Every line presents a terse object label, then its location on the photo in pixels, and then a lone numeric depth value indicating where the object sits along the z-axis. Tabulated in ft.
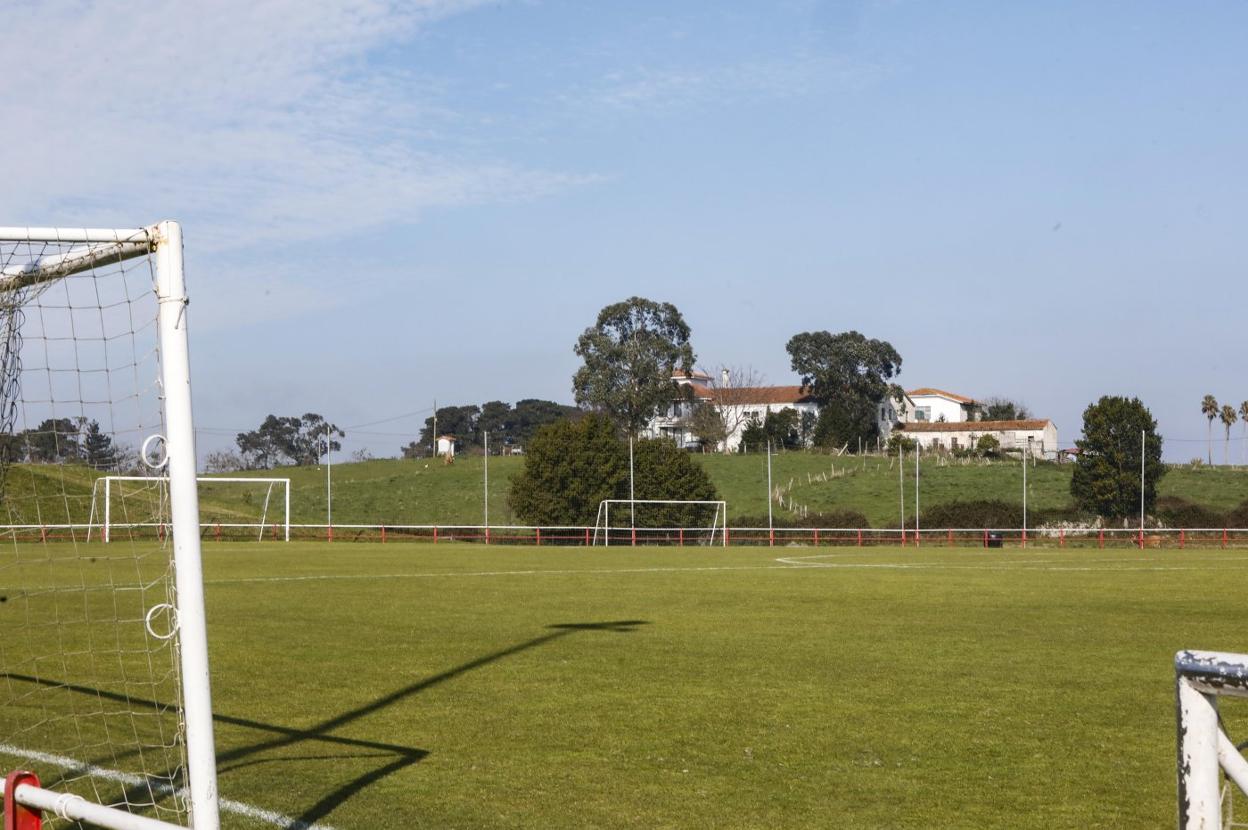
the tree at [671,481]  191.83
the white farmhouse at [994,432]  370.12
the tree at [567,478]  190.70
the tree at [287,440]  425.28
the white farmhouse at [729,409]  336.82
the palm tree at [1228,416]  364.38
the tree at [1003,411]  412.57
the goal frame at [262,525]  141.83
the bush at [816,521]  183.73
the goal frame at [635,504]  161.79
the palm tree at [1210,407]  364.99
